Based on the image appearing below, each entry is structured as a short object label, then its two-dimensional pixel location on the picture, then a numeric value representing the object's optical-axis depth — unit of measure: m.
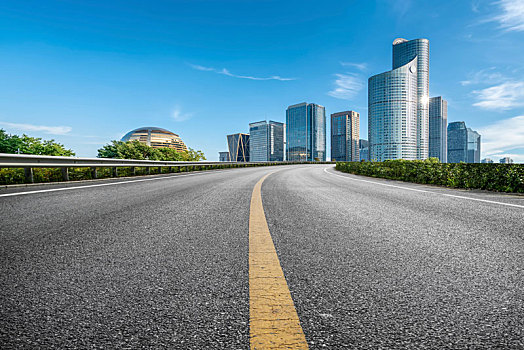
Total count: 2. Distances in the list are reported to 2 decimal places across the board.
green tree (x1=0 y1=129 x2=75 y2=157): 49.44
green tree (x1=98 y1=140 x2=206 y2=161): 54.22
